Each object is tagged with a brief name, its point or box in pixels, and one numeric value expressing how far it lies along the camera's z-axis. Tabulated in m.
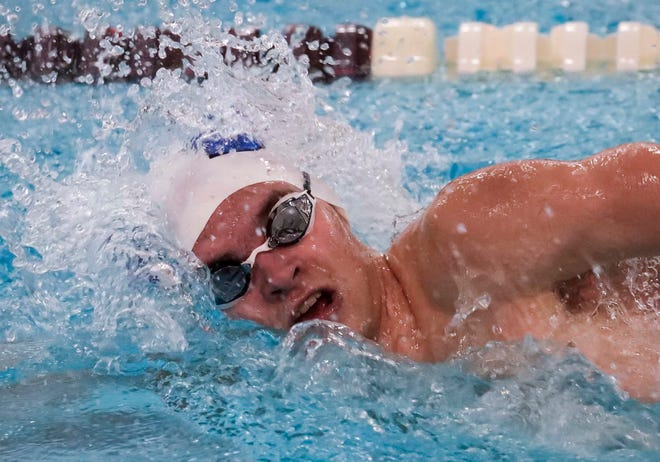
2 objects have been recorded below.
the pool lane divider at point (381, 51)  8.89
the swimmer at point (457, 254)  6.04
